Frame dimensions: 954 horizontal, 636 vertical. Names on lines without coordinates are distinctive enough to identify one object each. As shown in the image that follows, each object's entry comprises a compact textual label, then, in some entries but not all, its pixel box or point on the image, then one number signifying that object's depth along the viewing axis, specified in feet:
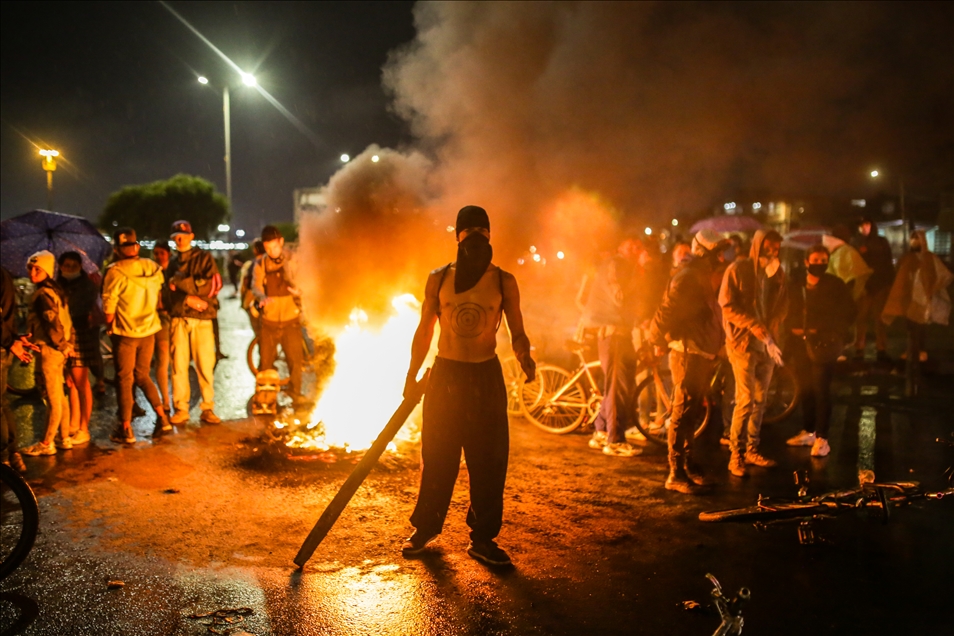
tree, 184.14
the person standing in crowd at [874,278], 38.88
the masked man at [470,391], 15.11
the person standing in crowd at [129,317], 24.29
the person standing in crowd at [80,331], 23.88
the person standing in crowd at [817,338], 23.54
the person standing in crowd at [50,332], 21.94
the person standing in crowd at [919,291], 32.71
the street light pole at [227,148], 101.40
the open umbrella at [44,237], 37.27
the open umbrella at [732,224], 65.21
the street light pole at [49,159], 49.26
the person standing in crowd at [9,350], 19.92
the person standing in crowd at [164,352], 27.22
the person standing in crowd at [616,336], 23.61
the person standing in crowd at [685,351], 19.70
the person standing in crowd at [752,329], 20.74
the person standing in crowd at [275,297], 28.76
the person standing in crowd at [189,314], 27.04
